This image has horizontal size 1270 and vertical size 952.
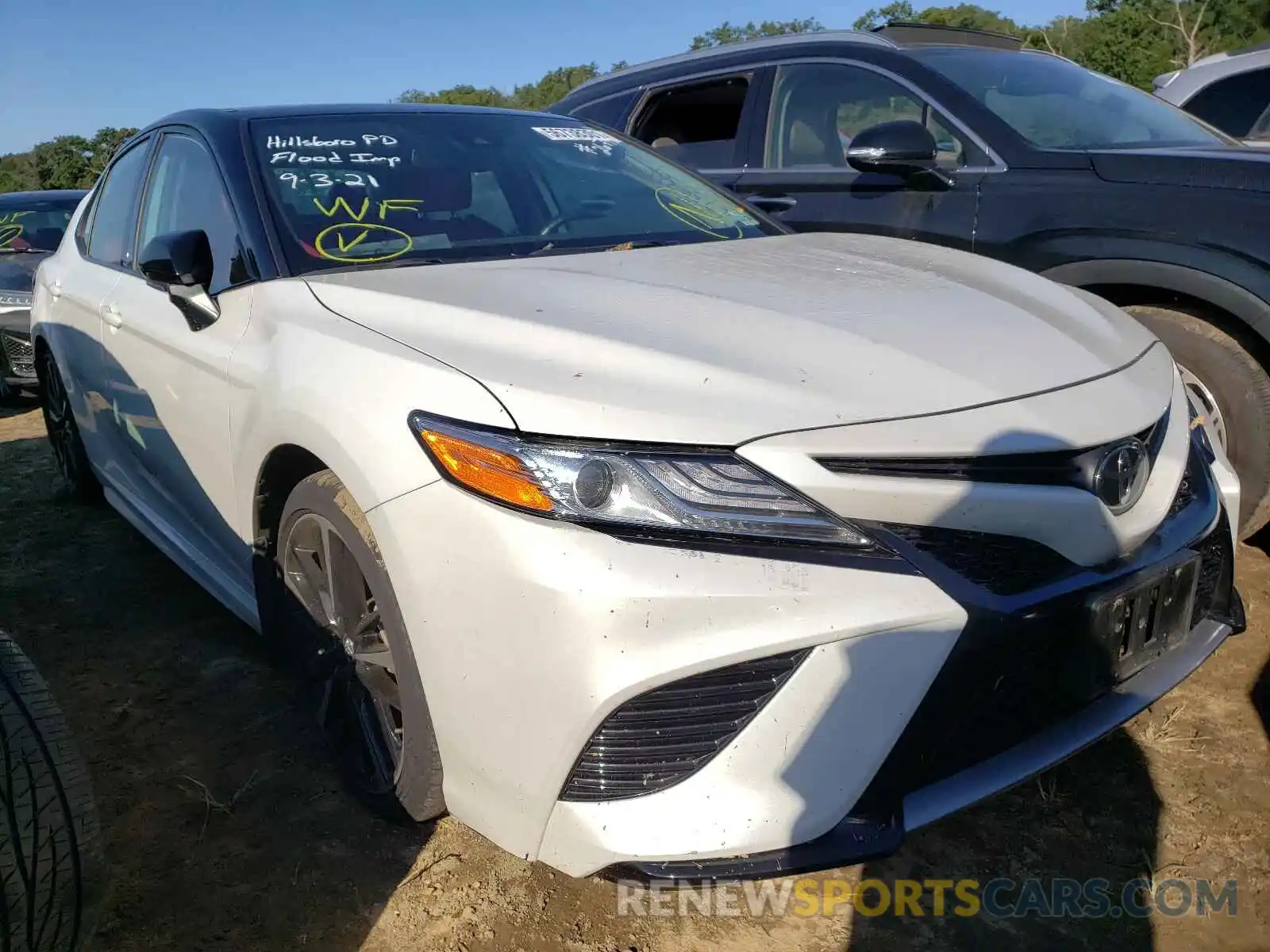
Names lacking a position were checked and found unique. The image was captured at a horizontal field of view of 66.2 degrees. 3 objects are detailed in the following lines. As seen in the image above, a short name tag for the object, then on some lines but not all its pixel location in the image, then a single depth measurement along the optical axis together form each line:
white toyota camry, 1.44
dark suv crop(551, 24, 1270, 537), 2.83
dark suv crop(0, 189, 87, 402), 6.37
